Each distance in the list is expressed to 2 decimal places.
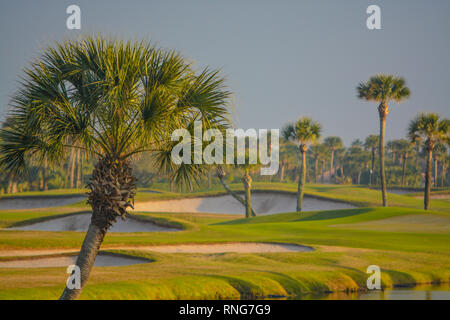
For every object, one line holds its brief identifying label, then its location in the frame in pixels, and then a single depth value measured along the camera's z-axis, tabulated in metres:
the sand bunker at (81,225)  41.00
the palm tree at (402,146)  123.31
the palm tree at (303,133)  60.78
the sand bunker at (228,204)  72.69
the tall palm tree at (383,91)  60.22
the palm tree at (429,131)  58.12
